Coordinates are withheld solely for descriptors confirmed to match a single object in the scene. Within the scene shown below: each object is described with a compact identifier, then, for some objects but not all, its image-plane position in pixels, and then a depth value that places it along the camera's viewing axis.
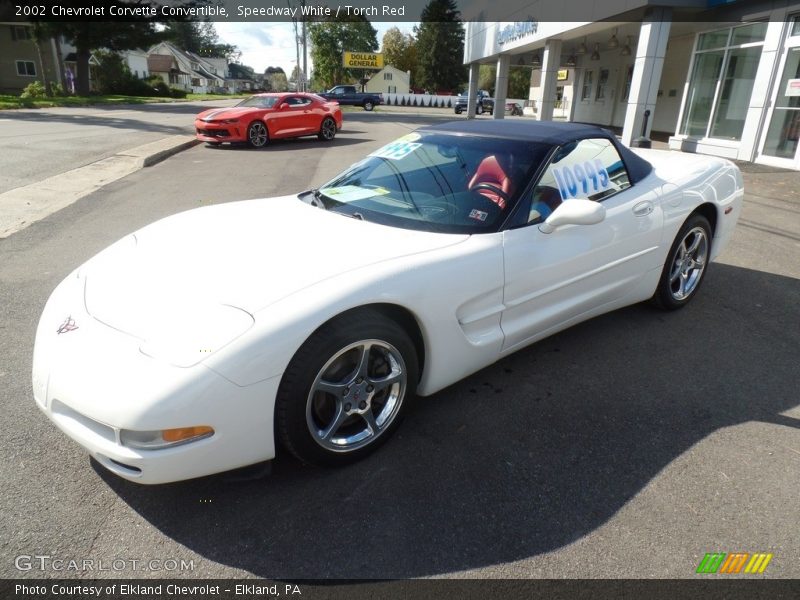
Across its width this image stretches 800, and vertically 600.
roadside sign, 73.25
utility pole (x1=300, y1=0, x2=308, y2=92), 38.75
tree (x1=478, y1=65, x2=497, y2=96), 86.38
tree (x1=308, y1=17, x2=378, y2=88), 80.50
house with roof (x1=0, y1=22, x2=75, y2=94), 41.94
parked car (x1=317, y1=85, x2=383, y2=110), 38.36
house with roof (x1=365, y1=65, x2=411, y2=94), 74.56
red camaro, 13.53
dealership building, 11.52
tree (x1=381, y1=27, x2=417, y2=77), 86.06
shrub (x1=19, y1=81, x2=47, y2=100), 32.88
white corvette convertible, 1.96
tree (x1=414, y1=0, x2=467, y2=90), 73.56
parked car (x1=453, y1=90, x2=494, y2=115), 39.28
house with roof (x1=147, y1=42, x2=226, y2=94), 83.81
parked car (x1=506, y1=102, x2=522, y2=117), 43.00
